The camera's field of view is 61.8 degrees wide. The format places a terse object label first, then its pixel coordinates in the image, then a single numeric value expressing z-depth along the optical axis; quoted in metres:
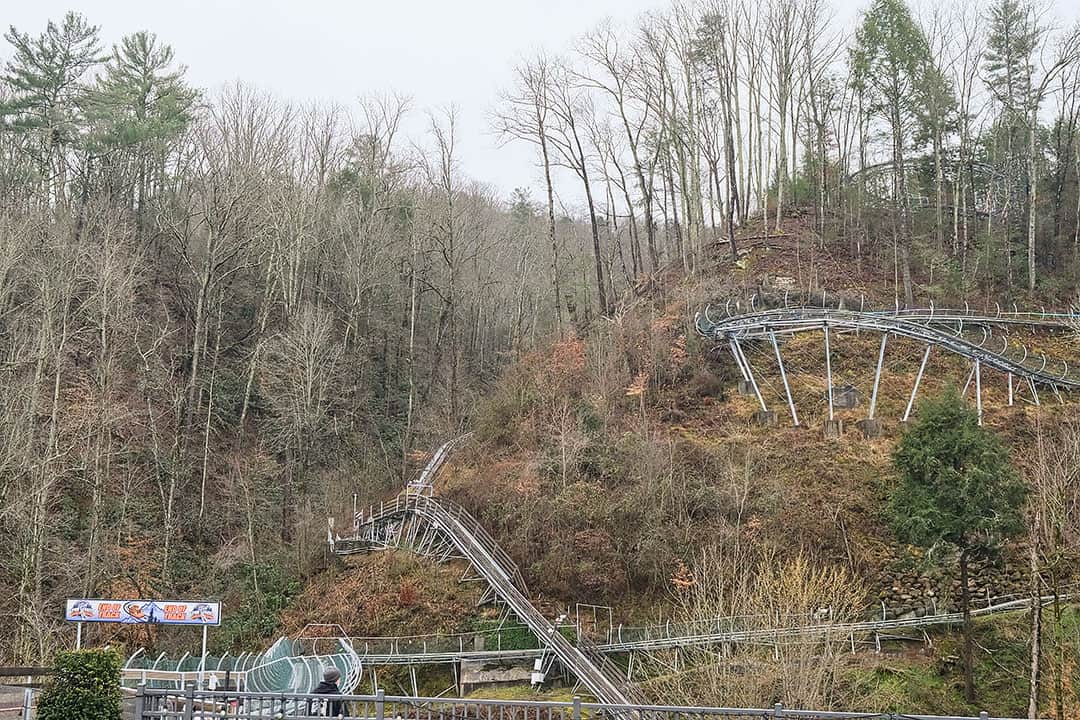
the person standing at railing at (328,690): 12.25
